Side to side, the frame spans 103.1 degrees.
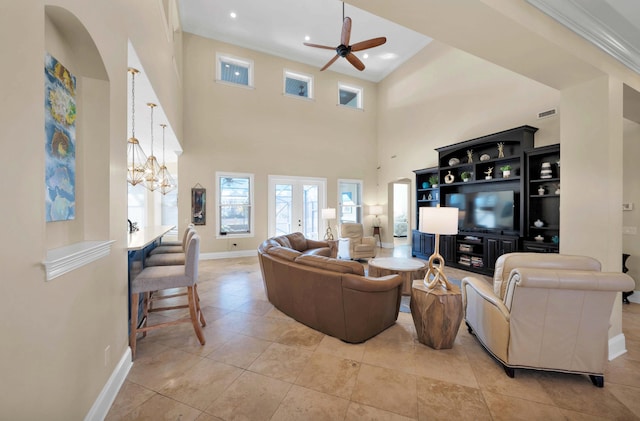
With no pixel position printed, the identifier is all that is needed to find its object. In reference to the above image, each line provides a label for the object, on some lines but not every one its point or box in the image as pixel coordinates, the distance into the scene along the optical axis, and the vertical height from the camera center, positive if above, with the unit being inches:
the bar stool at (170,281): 88.4 -26.7
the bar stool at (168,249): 138.7 -22.0
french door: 292.2 +5.6
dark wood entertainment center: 171.5 +10.0
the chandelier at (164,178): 173.4 +22.3
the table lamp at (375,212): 334.2 -3.3
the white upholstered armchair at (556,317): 69.0 -31.4
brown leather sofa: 93.1 -33.7
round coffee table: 137.6 -33.3
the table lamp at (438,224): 93.2 -5.3
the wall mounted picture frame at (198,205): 256.7 +4.4
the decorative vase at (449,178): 227.1 +28.5
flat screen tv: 186.1 -0.3
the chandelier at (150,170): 143.2 +22.5
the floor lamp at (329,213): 233.8 -3.3
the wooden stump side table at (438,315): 91.3 -38.6
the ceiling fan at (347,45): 170.0 +118.1
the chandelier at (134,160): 119.8 +24.5
